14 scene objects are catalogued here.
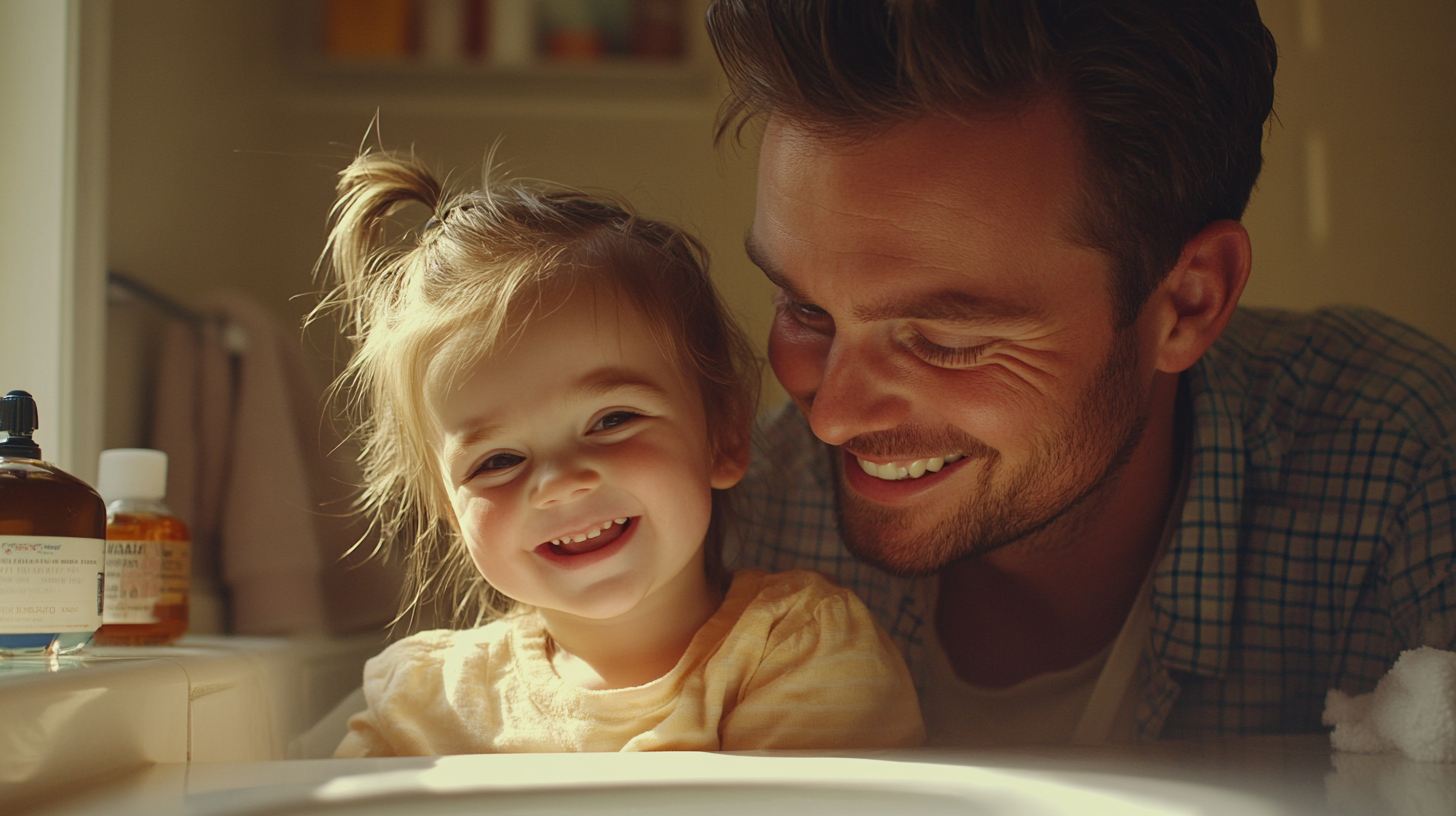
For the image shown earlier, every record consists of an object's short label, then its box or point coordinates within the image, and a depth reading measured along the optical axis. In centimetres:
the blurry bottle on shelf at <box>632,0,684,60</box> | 151
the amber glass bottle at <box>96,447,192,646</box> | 99
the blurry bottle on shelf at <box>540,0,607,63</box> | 151
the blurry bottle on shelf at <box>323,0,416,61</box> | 147
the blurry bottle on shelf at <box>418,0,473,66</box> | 150
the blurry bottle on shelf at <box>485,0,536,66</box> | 151
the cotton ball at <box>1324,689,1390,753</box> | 81
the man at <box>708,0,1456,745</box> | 94
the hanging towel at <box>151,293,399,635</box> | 135
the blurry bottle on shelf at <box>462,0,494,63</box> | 152
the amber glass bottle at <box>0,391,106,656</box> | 78
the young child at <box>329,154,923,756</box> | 87
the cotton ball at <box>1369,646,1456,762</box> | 76
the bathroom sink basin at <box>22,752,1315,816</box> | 63
